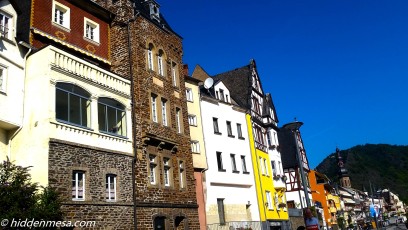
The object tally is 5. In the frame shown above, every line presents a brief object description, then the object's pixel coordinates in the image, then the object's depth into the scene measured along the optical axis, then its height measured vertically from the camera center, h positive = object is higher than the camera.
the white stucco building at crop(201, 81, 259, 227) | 30.44 +5.64
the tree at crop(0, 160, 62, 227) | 13.82 +1.87
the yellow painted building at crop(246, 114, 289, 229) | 35.66 +3.33
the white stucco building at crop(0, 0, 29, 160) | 16.77 +7.15
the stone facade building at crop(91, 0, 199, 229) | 21.57 +7.00
